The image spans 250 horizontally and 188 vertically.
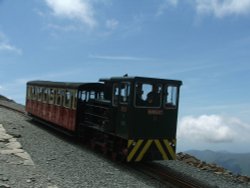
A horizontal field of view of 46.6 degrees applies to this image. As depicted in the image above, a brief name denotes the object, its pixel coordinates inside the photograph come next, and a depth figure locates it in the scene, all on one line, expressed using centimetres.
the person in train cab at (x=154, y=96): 946
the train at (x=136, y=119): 926
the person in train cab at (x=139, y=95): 926
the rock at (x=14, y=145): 973
